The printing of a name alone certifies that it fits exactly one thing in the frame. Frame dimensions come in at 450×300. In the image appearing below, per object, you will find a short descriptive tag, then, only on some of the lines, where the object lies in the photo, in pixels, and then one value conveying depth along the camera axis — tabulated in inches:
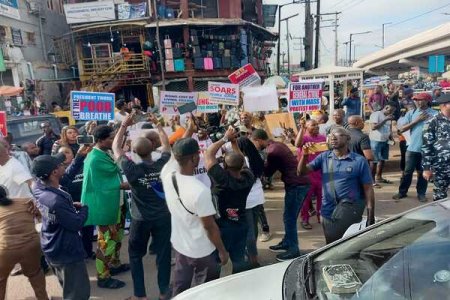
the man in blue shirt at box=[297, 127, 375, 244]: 142.2
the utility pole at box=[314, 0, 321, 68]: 964.0
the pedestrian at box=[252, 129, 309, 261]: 174.1
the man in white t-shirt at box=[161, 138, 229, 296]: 108.1
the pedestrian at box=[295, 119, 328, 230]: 199.7
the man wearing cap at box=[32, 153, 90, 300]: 116.0
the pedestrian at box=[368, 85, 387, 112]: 417.6
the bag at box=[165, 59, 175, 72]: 915.4
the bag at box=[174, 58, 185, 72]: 919.0
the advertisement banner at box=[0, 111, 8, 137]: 236.9
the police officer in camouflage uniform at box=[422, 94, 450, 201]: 172.2
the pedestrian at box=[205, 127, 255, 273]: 129.4
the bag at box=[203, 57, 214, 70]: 920.1
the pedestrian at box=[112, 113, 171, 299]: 135.9
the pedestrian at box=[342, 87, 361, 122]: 426.6
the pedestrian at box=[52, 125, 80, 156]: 211.5
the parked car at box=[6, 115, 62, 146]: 329.7
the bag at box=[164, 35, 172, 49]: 897.5
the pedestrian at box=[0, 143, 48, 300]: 125.3
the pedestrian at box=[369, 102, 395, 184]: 281.6
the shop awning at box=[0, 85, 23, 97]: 607.8
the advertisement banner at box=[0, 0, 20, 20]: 767.7
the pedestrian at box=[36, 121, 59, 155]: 266.2
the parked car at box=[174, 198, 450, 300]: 72.6
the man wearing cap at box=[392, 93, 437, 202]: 228.1
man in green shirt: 152.7
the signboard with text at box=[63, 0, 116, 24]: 911.7
